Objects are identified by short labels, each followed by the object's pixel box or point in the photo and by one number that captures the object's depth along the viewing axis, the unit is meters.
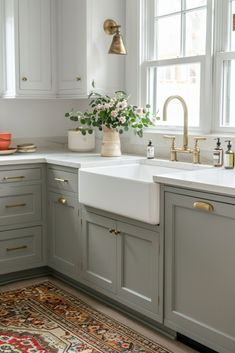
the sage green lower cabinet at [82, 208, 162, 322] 2.94
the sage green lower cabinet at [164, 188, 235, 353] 2.49
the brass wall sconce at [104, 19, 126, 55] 3.86
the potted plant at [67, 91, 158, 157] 3.77
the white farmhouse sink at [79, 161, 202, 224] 2.84
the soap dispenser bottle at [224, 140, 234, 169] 3.12
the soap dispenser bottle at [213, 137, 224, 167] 3.23
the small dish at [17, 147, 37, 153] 4.23
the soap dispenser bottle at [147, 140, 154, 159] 3.73
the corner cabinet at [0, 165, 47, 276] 3.77
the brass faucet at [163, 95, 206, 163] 3.40
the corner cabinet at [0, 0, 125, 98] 4.03
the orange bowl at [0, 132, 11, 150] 4.15
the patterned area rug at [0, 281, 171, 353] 2.85
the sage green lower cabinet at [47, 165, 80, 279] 3.64
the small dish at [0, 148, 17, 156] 4.08
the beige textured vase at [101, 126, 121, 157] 3.88
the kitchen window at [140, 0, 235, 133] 3.45
